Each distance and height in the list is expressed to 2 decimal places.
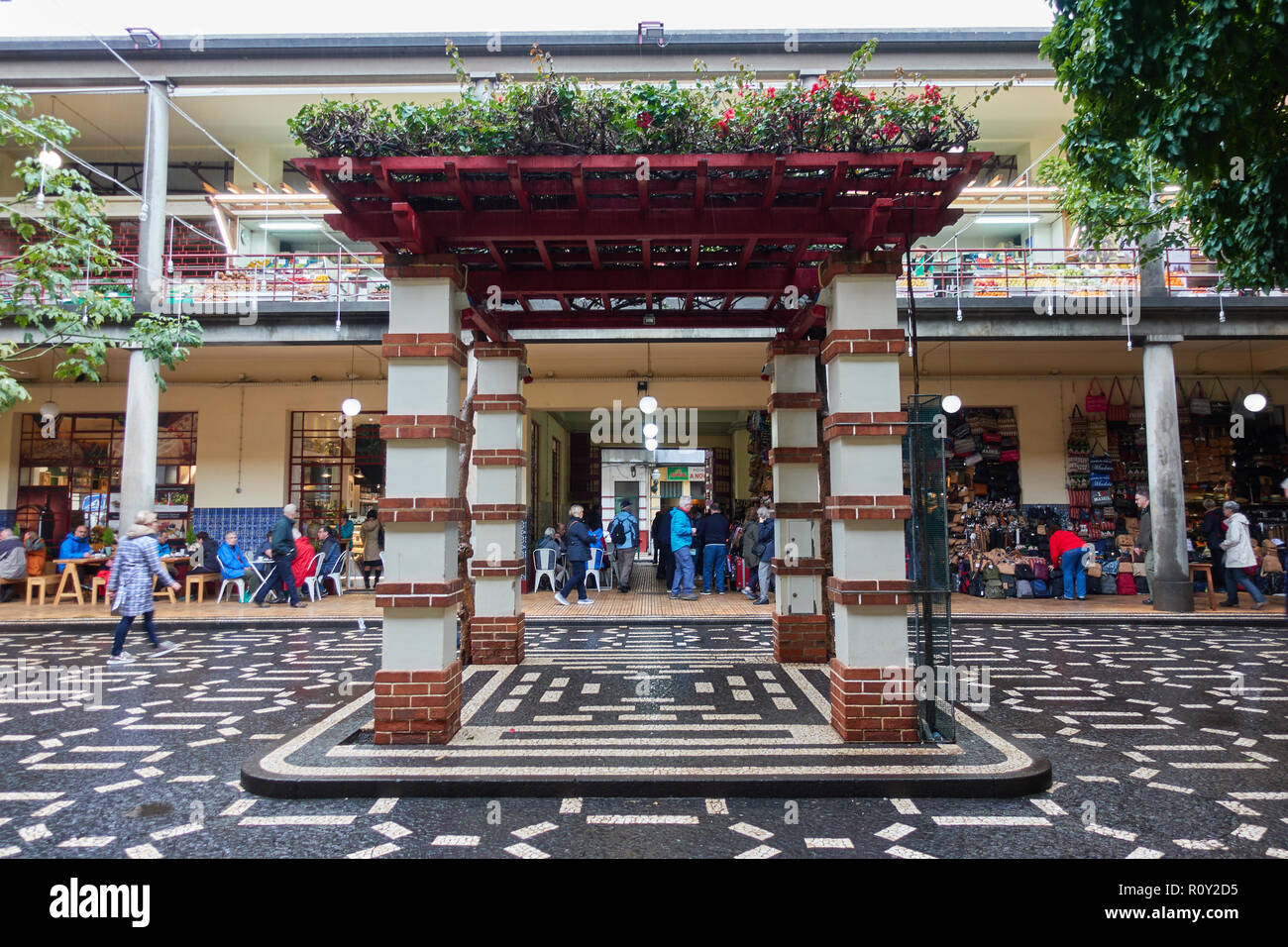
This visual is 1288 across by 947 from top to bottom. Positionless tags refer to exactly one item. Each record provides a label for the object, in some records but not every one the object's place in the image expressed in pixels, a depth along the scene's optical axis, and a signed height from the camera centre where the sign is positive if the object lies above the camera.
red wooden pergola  4.53 +2.24
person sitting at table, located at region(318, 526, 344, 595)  13.65 -0.43
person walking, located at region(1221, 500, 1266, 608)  11.12 -0.39
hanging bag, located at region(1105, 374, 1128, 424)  15.42 +2.42
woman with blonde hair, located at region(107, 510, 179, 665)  8.23 -0.50
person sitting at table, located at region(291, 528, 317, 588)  12.55 -0.53
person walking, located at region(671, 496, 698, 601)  12.88 -0.31
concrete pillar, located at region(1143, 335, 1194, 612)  11.43 +0.64
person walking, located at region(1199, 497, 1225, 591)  12.05 -0.13
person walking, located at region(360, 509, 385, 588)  13.74 -0.27
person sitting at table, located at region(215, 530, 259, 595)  12.77 -0.59
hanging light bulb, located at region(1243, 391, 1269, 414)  13.97 +2.37
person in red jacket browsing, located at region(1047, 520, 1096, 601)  12.99 -0.65
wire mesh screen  4.81 -0.05
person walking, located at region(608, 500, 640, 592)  13.84 -0.27
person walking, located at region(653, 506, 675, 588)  14.14 -0.38
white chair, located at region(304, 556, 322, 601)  12.93 -0.92
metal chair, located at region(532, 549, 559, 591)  13.93 -0.66
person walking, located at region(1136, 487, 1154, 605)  11.99 -0.17
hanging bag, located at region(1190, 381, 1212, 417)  15.08 +2.48
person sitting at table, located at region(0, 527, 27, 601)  12.74 -0.48
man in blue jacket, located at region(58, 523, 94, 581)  13.07 -0.26
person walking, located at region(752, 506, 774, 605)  12.26 -0.45
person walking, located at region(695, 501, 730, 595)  13.26 -0.38
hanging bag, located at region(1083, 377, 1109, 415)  15.18 +2.58
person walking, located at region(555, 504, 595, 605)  11.77 -0.44
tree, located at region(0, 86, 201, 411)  6.22 +2.53
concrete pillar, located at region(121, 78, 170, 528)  12.12 +2.84
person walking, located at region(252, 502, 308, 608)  11.94 -0.43
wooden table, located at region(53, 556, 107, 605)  12.64 -0.79
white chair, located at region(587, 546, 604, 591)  14.74 -0.75
